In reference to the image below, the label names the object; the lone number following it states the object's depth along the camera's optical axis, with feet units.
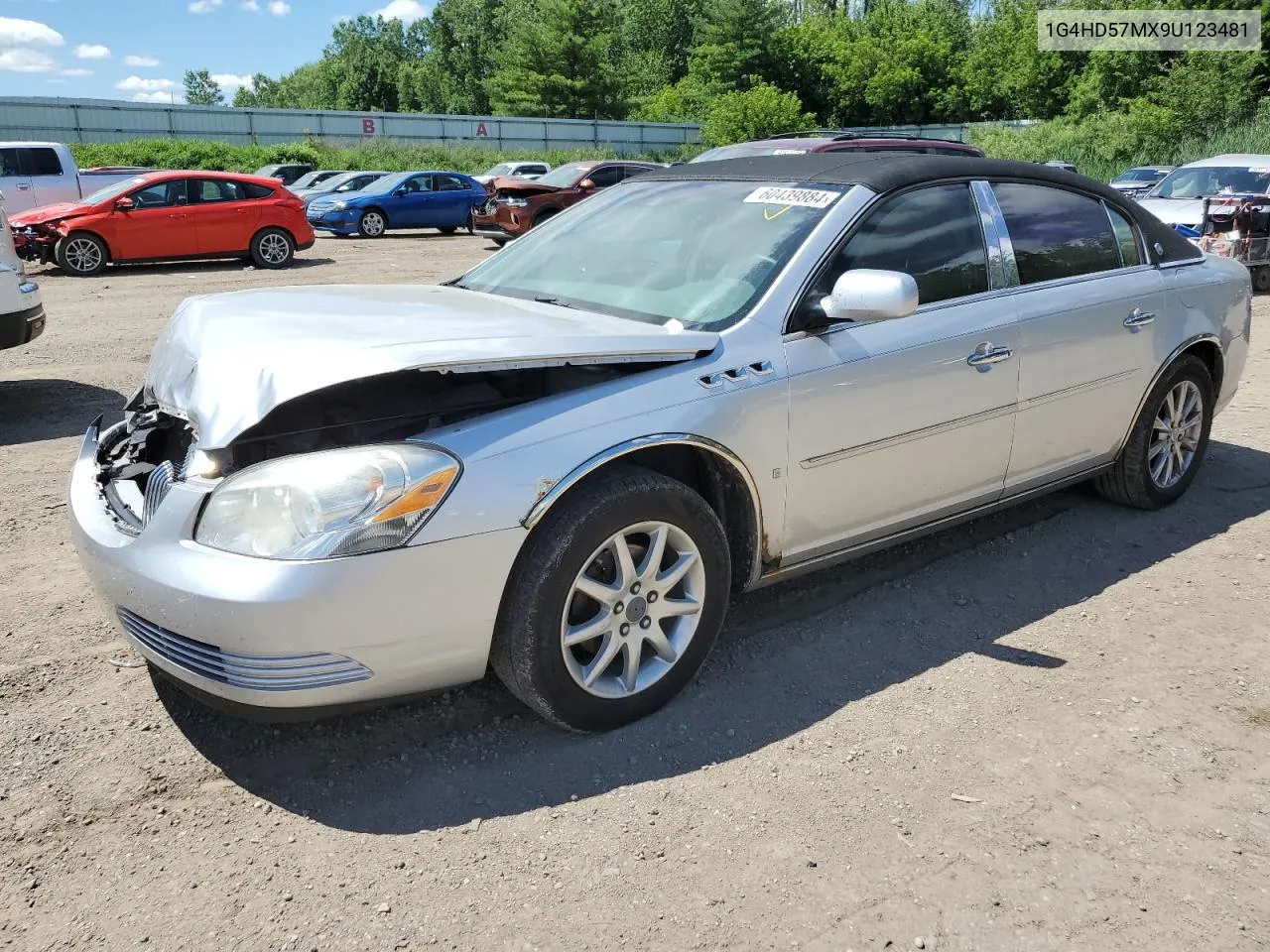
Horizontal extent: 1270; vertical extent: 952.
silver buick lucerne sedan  8.45
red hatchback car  48.49
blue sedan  71.61
